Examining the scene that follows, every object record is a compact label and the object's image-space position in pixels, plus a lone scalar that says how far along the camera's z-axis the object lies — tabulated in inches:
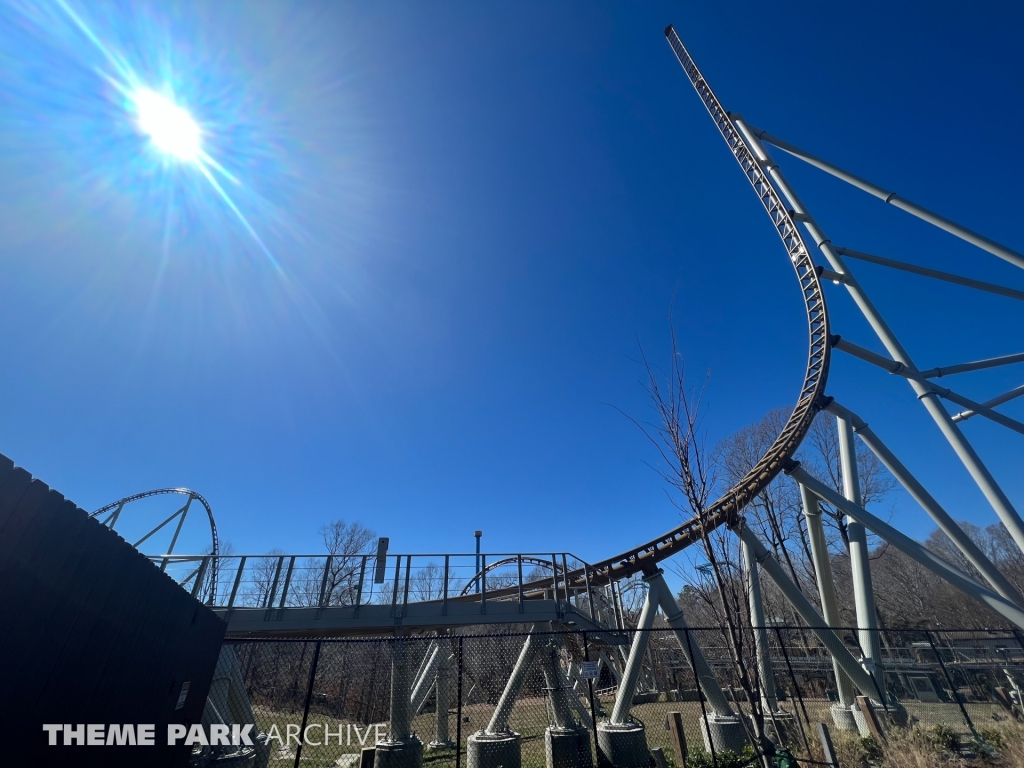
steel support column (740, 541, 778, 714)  340.8
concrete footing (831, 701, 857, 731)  419.7
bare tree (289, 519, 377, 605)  425.7
